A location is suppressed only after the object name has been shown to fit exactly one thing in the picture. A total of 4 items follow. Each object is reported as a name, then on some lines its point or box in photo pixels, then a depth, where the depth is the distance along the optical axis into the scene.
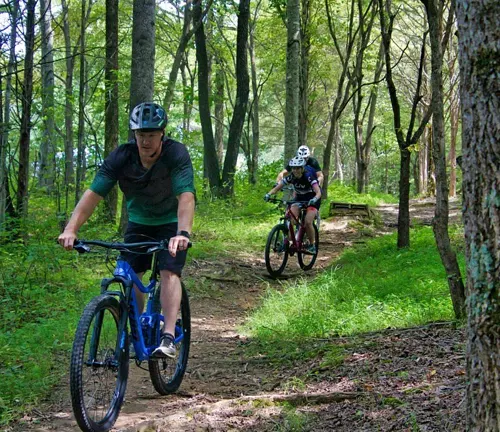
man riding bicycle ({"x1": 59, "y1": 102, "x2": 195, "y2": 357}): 4.45
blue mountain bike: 3.76
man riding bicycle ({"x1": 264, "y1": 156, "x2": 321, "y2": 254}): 10.65
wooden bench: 16.28
